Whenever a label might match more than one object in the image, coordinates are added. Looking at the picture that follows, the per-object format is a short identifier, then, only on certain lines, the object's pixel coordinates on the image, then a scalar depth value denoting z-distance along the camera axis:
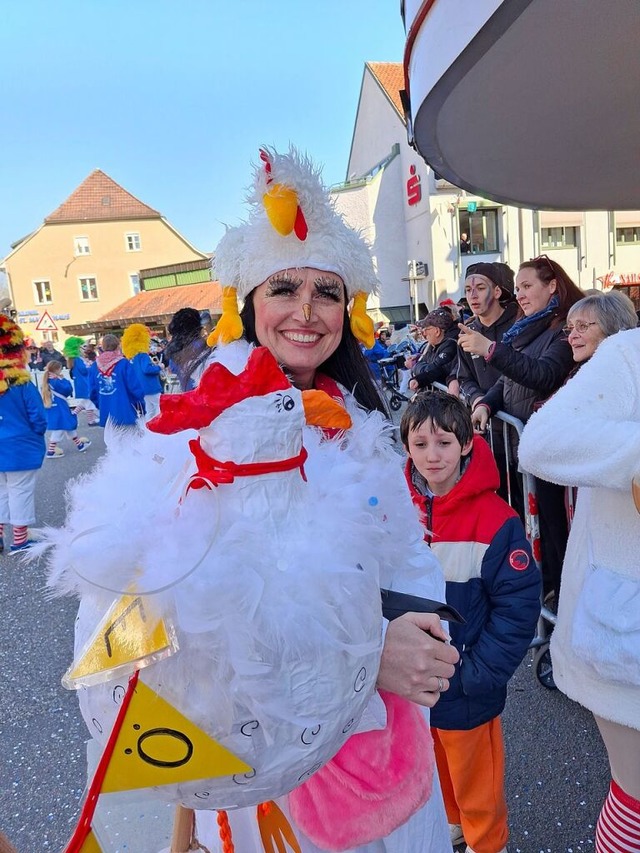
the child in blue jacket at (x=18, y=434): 4.97
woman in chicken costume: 0.70
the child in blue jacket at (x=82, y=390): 11.38
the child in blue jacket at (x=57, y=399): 8.82
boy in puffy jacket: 1.74
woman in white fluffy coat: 1.28
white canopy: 2.00
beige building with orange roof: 36.16
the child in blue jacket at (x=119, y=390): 7.37
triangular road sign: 15.25
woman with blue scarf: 3.10
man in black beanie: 3.85
